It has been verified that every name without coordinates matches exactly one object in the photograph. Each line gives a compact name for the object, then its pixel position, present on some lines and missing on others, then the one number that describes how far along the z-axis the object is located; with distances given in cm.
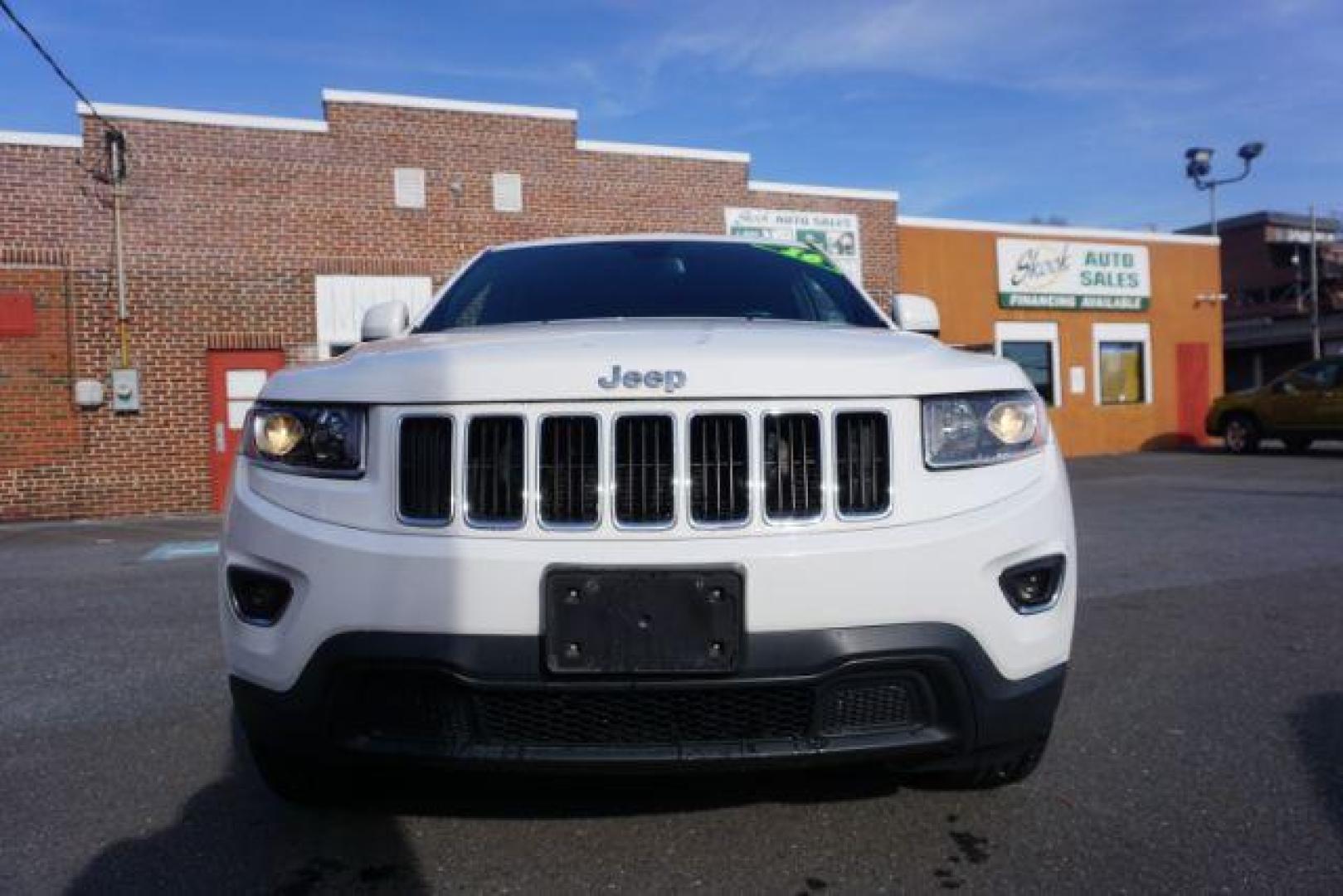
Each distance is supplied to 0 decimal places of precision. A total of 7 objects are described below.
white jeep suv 204
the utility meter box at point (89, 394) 1220
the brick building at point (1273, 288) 4069
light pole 2706
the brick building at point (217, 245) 1216
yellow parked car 1747
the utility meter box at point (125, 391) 1237
